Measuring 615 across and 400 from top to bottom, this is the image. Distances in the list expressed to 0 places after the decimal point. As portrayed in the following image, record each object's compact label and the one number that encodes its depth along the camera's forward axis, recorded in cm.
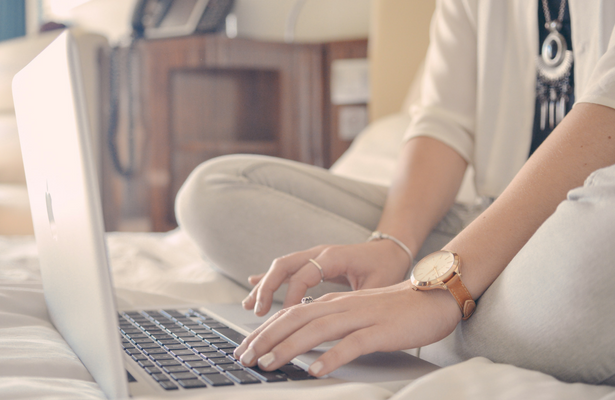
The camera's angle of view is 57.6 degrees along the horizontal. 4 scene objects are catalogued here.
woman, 46
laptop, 34
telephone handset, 236
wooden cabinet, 228
